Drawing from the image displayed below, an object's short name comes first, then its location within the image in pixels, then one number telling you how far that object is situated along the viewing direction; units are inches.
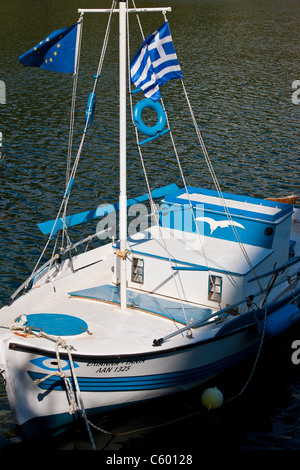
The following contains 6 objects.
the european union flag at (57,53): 620.4
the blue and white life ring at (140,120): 615.5
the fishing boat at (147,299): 559.8
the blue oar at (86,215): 687.1
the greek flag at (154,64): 600.1
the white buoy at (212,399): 603.6
